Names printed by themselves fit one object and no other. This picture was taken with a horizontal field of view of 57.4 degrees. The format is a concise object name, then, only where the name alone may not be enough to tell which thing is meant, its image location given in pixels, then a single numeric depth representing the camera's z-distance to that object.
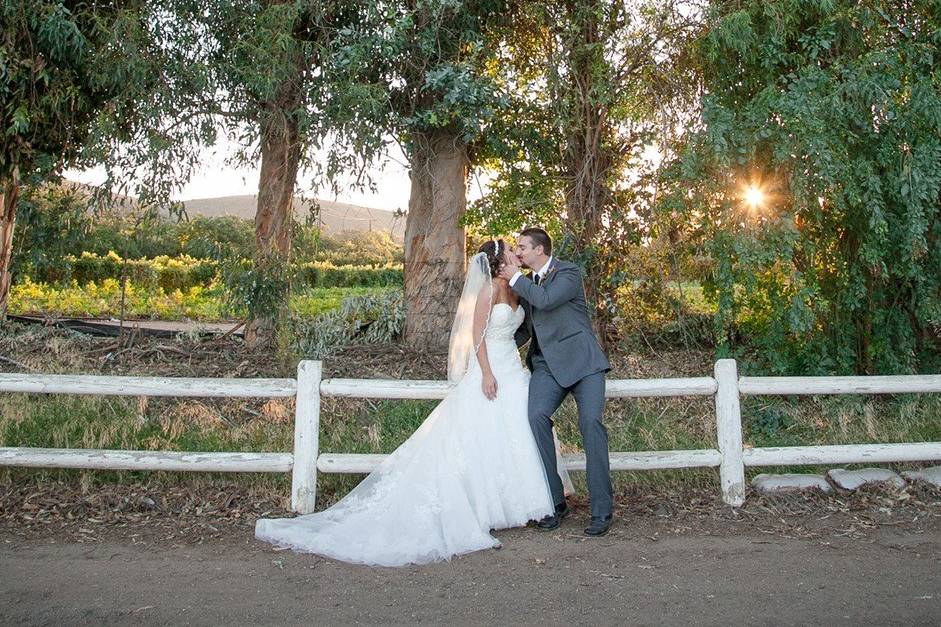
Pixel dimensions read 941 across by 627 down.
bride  5.26
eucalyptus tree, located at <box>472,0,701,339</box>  9.85
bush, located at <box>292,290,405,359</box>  11.03
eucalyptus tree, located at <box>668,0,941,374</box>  7.71
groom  5.65
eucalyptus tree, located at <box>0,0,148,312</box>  9.54
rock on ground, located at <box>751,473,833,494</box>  6.48
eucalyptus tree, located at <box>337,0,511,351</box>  9.52
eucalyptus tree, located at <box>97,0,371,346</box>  9.49
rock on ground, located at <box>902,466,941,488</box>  6.60
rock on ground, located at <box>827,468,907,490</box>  6.54
